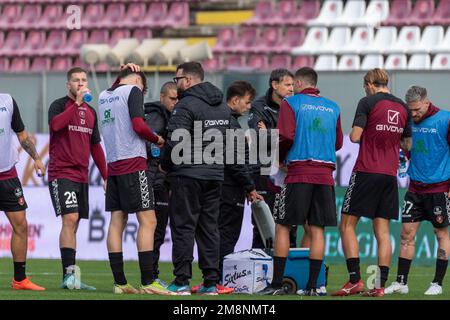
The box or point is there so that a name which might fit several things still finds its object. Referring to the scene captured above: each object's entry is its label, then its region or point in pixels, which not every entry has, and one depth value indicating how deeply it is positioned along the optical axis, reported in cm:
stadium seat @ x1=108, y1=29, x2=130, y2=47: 2679
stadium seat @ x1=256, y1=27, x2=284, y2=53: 2530
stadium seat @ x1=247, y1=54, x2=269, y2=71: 2512
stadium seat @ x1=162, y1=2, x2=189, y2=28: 2679
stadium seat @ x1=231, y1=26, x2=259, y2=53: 2570
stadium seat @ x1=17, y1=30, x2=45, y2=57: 2708
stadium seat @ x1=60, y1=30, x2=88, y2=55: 2680
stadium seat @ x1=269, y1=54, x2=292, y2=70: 2484
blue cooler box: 1223
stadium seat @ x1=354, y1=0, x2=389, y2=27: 2467
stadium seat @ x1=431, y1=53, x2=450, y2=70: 2271
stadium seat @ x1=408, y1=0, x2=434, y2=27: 2436
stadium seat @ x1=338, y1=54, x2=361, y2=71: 2383
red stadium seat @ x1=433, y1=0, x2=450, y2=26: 2412
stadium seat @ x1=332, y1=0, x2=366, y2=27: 2497
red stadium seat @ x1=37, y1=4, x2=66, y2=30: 2758
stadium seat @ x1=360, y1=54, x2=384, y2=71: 2341
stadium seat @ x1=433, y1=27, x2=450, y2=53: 2277
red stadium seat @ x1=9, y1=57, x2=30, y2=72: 2684
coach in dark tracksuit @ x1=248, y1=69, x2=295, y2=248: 1323
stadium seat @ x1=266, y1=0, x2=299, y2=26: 2580
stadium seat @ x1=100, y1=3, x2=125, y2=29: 2727
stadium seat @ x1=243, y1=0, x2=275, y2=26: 2594
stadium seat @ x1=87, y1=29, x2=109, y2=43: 2702
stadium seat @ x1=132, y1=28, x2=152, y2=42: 2673
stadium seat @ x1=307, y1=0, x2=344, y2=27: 2525
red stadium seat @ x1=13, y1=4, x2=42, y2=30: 2770
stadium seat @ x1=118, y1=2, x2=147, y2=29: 2708
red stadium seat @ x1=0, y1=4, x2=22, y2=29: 2800
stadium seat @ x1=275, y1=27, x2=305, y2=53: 2539
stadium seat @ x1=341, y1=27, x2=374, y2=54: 2408
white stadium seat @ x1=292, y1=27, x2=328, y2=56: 2459
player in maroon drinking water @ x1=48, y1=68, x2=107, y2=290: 1245
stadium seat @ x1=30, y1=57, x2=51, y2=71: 2678
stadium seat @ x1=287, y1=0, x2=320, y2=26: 2572
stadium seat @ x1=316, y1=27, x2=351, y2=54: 2434
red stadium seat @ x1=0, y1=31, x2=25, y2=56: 2747
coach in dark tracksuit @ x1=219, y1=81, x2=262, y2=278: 1305
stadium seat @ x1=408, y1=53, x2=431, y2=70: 2286
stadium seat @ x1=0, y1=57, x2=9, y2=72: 2680
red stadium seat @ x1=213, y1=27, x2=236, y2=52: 2562
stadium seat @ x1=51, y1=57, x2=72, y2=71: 2642
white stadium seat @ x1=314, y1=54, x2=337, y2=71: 2408
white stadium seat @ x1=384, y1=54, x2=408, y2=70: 2319
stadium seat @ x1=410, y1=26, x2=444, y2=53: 2306
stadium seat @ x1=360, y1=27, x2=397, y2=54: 2373
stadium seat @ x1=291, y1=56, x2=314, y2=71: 2442
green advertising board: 1736
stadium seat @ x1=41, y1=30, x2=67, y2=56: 2690
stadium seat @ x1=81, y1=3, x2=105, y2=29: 2731
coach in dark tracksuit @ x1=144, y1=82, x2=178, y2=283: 1283
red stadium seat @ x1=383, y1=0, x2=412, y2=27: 2456
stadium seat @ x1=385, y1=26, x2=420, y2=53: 2343
